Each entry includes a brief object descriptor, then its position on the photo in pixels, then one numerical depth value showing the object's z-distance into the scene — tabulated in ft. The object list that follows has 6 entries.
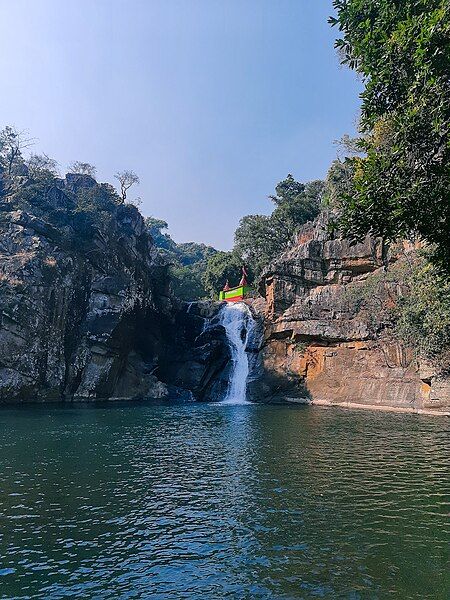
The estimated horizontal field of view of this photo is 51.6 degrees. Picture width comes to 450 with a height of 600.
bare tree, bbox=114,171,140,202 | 219.61
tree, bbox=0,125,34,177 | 179.01
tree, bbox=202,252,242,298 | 211.41
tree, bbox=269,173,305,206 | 225.15
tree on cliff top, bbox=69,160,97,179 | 221.87
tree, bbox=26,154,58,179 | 195.03
